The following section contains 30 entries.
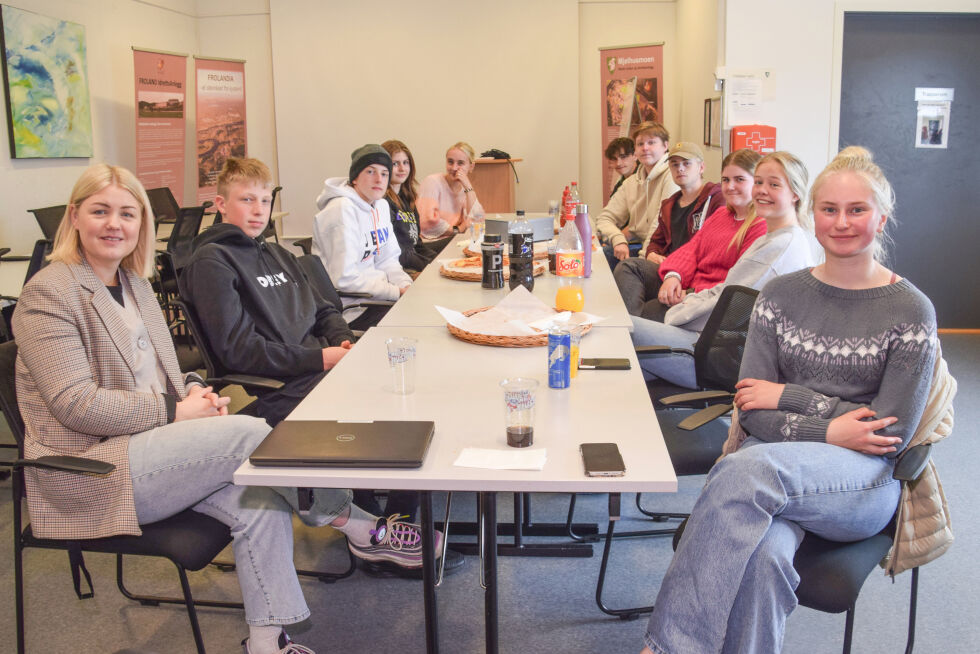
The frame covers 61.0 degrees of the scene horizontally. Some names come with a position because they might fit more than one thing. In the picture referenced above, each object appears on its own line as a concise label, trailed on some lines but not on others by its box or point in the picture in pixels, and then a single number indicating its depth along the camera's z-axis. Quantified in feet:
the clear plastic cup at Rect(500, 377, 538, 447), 5.30
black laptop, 5.04
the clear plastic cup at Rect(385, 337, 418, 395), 6.31
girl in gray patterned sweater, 5.29
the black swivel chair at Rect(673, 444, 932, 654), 5.31
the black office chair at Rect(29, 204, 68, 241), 15.84
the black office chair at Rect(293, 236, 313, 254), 13.56
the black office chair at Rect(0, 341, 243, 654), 5.94
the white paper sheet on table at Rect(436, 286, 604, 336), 7.95
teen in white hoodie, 12.20
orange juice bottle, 8.75
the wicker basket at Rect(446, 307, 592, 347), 7.66
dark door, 17.07
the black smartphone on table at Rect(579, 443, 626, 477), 4.83
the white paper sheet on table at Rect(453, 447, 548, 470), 5.00
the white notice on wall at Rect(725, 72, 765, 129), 17.21
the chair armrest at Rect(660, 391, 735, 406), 7.18
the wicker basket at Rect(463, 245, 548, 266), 13.34
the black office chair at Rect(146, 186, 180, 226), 21.38
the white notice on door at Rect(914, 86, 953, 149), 17.28
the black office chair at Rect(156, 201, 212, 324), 16.90
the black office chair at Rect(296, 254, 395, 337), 10.52
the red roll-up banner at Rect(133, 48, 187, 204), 22.26
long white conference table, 4.90
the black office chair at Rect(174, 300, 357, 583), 8.10
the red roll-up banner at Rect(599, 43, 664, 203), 24.82
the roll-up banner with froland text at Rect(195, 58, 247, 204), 24.27
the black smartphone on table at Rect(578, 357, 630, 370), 7.00
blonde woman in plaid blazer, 6.07
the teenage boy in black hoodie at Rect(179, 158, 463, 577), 8.41
